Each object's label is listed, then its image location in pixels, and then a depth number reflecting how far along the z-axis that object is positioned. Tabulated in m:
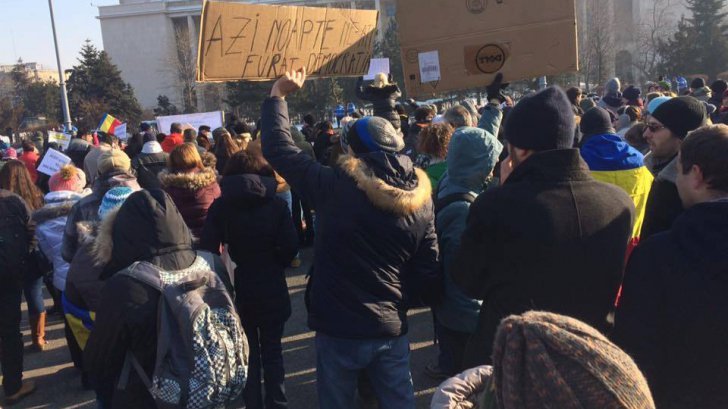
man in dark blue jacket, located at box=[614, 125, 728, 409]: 1.77
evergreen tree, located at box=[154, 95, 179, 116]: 42.94
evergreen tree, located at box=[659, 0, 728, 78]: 37.75
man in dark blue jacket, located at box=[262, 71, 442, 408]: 2.75
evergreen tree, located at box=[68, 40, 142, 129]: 36.88
